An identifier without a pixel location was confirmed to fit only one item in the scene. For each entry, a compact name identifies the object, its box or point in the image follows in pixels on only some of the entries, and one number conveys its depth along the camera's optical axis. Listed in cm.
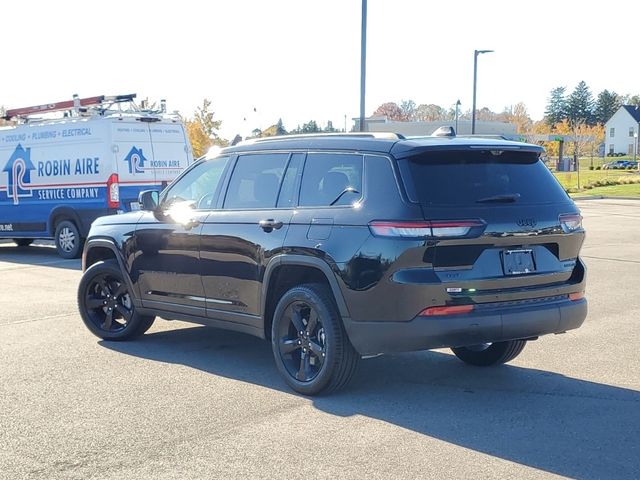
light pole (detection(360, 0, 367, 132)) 1741
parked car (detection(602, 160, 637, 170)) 8312
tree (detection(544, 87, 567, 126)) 16575
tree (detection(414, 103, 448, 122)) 13570
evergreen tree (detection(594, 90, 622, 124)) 15775
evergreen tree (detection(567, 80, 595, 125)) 16012
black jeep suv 546
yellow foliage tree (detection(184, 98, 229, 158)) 5069
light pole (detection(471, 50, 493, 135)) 2992
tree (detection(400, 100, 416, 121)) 15112
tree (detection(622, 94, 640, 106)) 16830
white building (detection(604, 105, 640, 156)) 12306
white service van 1477
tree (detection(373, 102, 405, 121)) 14810
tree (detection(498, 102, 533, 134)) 8828
